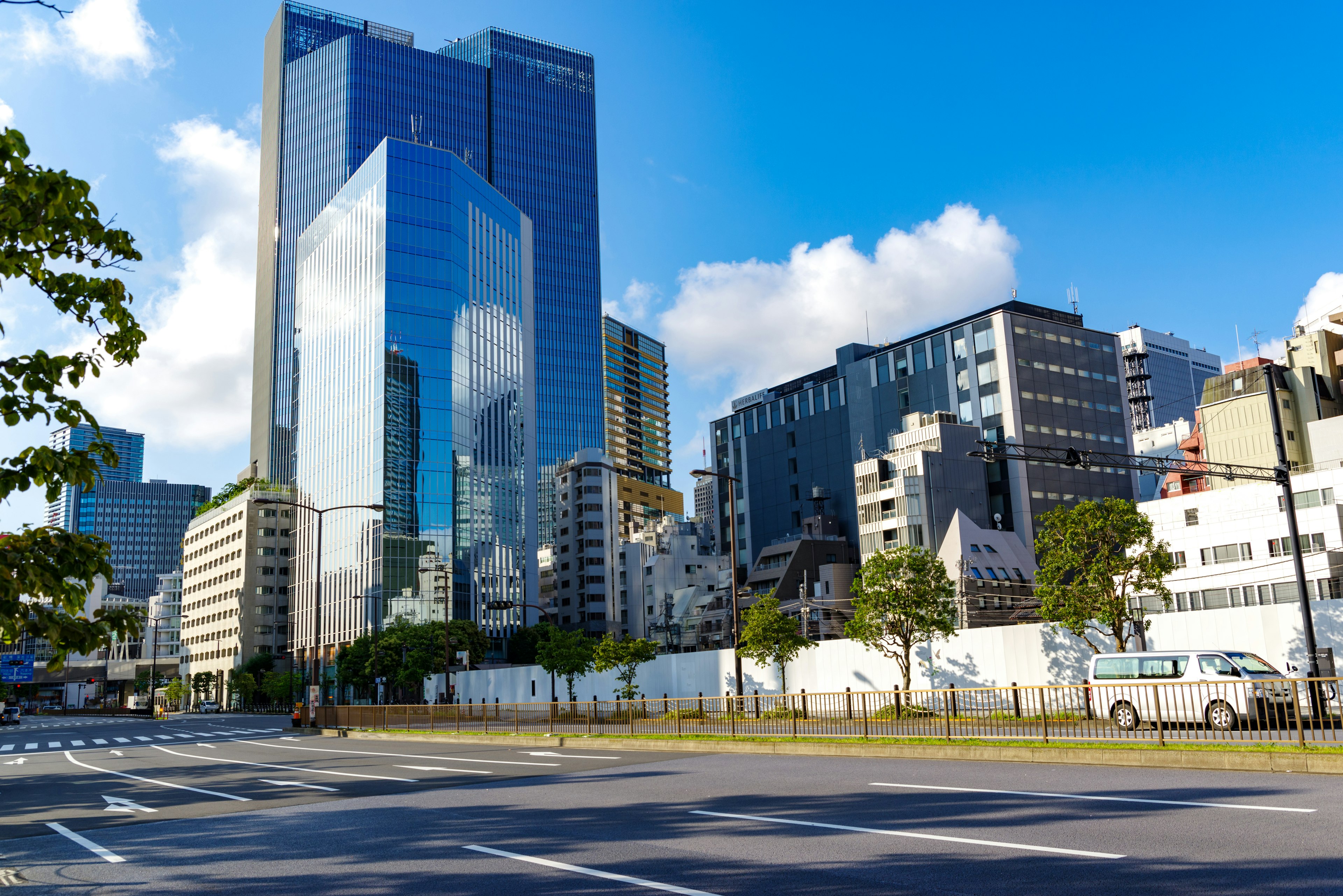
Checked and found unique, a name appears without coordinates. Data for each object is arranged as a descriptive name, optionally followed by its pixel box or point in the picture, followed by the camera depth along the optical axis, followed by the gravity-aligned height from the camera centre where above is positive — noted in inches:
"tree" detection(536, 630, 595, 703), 2206.0 -41.5
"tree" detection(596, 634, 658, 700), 2076.8 -41.6
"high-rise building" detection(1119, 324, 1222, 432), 7337.6 +1727.9
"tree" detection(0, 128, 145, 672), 272.1 +72.4
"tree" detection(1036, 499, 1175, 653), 1242.6 +63.7
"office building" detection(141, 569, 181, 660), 6747.1 +267.2
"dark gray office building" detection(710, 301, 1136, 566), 4493.1 +1042.0
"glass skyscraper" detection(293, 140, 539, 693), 4276.6 +1063.8
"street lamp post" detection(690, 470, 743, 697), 1311.3 +19.8
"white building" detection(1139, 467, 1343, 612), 2827.3 +208.9
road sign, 3117.6 -23.1
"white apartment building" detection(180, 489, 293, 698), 5383.9 +354.4
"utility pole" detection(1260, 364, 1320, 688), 975.5 +94.9
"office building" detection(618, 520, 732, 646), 5757.9 +334.1
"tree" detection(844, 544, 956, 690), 1467.8 +30.7
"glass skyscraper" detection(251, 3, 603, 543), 6889.8 +3665.8
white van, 733.9 -62.5
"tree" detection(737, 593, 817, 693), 1723.7 -15.4
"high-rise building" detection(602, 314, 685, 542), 7564.0 +852.3
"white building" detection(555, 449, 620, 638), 5595.5 +500.2
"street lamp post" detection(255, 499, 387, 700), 1782.7 +99.1
